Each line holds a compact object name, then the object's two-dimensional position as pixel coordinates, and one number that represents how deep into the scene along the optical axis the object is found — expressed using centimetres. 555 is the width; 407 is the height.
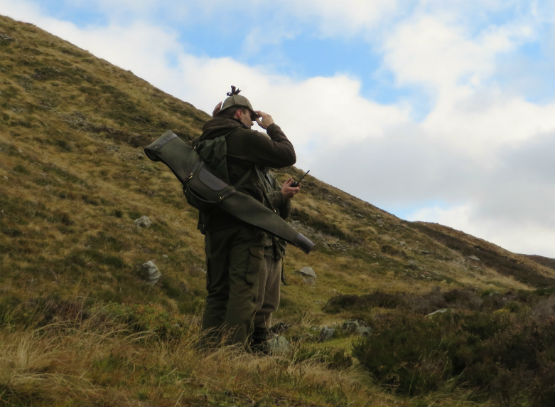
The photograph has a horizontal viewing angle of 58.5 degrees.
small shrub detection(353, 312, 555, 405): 445
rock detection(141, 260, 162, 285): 1261
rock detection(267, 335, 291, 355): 497
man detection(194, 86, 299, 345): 457
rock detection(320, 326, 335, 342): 876
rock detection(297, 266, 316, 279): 1904
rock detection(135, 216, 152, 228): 1722
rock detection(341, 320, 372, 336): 892
